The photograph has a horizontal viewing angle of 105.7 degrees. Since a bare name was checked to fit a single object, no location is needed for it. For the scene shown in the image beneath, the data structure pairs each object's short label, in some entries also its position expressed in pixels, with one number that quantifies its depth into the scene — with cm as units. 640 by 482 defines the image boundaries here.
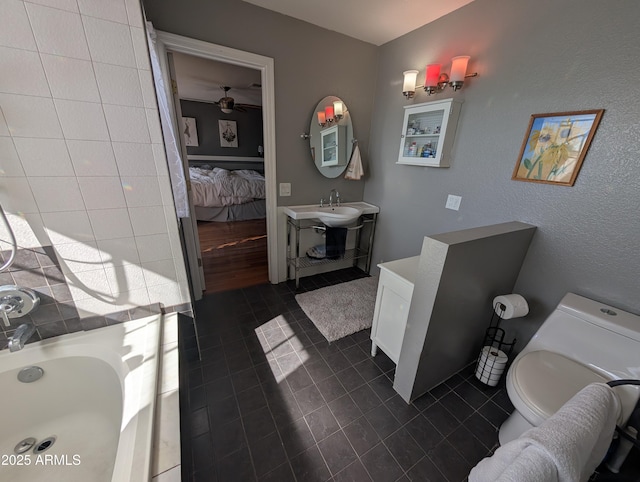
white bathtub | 108
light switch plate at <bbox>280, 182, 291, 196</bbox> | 243
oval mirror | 240
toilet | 108
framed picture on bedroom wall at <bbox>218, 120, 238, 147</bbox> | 578
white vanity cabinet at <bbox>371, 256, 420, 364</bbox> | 148
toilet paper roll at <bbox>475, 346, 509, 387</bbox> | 157
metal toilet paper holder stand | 157
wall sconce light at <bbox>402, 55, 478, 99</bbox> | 170
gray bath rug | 206
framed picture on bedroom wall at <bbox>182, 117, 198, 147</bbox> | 539
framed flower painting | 130
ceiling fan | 435
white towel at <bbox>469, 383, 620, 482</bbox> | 61
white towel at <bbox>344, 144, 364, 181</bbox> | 267
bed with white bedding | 431
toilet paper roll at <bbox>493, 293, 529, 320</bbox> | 143
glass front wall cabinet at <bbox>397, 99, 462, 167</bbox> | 188
